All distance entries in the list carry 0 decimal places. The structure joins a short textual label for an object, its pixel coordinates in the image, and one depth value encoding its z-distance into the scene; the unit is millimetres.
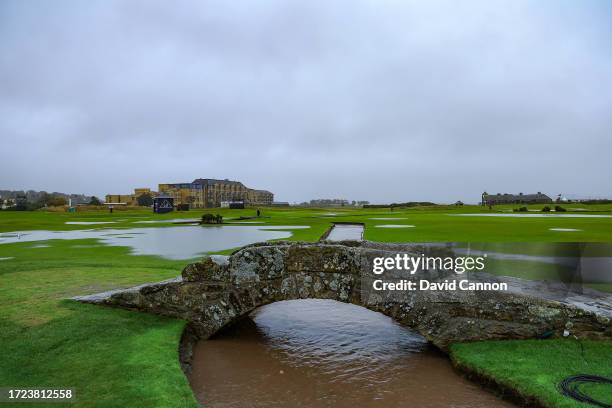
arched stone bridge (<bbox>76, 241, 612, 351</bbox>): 9297
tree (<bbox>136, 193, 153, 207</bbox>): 195125
